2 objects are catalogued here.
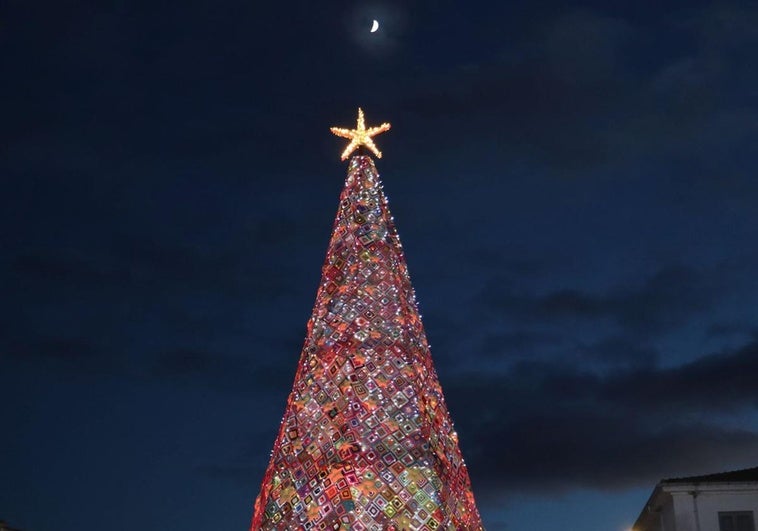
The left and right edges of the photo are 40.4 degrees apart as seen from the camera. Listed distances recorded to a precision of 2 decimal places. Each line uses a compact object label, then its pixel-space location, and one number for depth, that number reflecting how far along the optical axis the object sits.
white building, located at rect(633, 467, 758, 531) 32.19
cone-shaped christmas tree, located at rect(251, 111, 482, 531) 20.84
